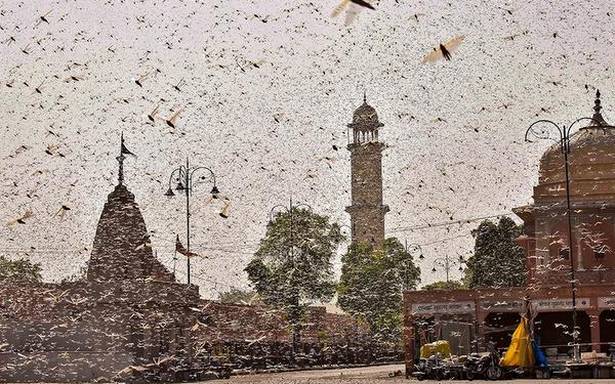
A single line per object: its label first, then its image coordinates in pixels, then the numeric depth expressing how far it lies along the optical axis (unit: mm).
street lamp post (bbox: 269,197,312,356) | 62156
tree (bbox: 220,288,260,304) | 147850
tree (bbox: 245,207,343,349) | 64562
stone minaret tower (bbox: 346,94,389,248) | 124875
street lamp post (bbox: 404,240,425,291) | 79550
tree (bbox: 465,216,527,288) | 83250
